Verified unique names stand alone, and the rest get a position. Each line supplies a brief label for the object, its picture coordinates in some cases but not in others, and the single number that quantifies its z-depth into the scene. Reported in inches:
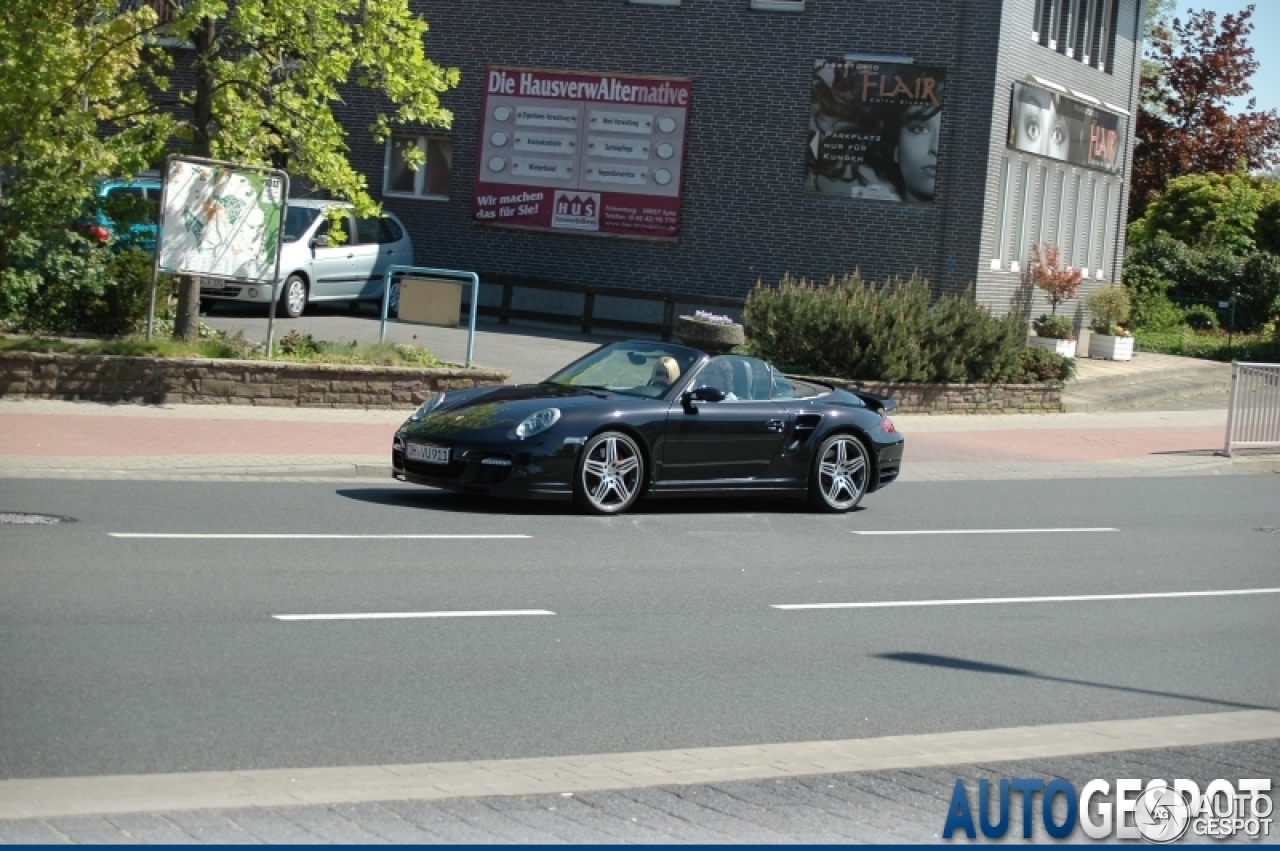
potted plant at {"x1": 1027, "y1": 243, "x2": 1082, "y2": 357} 1197.1
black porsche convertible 528.4
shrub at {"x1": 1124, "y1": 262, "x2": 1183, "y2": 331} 1482.5
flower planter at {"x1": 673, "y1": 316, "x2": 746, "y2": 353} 949.2
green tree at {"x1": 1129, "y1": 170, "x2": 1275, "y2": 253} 1754.4
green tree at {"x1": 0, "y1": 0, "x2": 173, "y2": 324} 701.3
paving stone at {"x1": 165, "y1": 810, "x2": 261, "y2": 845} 212.5
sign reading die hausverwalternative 1232.8
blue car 748.6
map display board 724.0
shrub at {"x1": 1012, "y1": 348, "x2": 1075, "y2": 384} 1013.8
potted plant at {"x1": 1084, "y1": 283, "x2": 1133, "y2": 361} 1246.3
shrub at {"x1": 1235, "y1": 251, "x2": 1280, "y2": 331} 1563.7
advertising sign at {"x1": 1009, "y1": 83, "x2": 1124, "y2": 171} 1200.2
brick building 1165.1
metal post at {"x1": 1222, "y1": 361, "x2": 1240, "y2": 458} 875.4
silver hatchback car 1014.4
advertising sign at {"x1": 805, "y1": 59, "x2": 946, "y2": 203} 1167.0
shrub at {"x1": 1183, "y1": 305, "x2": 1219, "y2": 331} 1536.7
